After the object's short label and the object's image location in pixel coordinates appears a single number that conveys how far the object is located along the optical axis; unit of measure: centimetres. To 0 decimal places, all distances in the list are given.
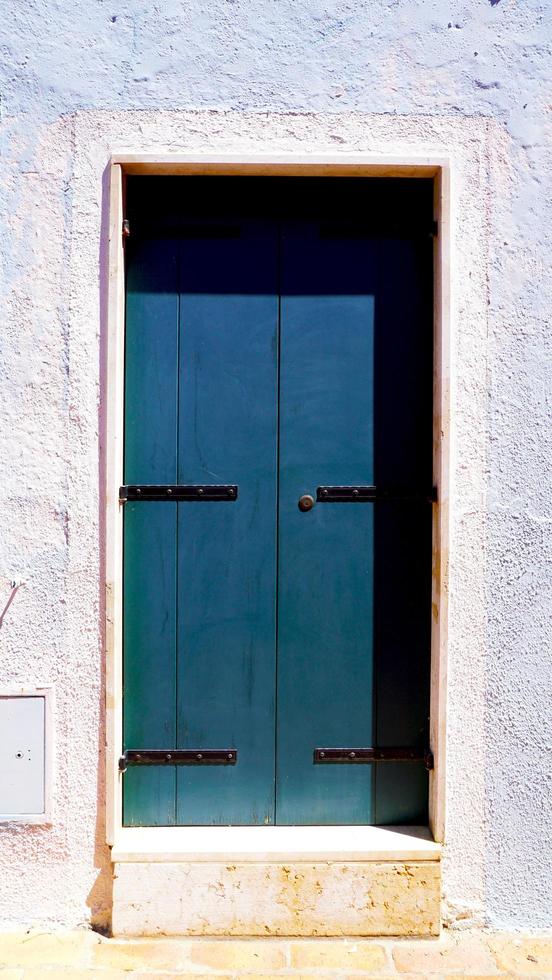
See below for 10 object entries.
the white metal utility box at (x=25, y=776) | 240
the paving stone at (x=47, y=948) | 226
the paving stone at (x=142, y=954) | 224
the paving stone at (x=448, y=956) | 223
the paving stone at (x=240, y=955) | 223
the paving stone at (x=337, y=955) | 224
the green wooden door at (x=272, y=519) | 251
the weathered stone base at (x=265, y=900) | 236
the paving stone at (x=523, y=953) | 225
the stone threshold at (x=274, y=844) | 237
